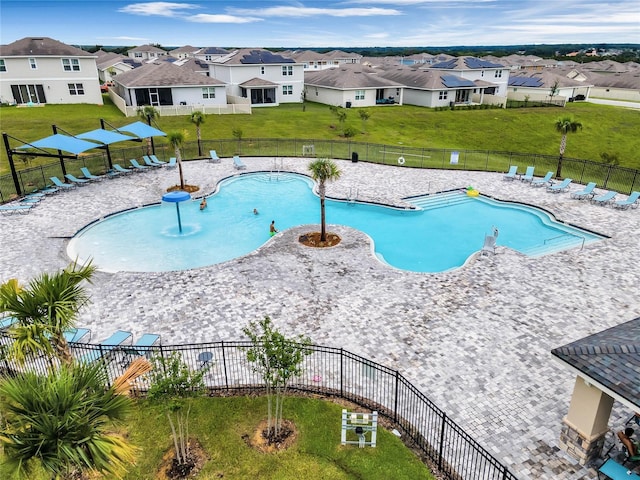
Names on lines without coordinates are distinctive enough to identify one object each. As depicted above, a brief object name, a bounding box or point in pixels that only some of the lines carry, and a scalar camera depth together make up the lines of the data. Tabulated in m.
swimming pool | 20.91
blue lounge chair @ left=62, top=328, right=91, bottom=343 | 12.82
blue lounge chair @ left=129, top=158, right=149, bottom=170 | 31.98
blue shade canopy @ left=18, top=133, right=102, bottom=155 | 24.84
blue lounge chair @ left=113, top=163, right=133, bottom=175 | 31.28
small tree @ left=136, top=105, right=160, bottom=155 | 35.16
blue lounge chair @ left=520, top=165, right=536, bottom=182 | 30.72
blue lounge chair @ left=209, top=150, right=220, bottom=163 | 35.46
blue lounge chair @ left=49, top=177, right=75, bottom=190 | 27.44
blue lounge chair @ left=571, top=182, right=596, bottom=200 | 26.92
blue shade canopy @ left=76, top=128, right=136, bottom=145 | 27.31
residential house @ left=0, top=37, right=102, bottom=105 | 51.78
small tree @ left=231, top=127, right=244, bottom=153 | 38.80
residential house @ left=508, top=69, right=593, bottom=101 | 72.69
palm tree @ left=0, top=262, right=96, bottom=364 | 8.30
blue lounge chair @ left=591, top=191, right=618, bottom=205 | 26.00
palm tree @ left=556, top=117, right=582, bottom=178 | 29.16
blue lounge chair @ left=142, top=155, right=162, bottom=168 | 32.81
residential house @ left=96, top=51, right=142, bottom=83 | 75.44
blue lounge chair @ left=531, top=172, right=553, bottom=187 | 30.02
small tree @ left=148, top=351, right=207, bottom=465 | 8.61
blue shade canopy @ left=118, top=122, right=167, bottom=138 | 29.70
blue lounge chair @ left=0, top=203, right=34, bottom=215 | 23.36
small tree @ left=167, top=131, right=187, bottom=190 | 27.22
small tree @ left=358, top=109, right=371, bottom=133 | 49.12
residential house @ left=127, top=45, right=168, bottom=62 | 119.06
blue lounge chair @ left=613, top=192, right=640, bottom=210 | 25.25
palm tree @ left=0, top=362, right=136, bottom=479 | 6.23
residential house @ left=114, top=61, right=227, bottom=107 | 50.41
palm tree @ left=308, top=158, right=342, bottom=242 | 19.67
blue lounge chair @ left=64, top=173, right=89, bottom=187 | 28.38
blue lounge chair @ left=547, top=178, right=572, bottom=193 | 28.48
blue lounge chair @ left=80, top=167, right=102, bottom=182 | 29.36
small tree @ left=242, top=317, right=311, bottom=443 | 9.59
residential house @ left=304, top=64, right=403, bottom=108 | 60.84
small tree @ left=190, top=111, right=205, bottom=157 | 32.59
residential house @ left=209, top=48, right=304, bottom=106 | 60.22
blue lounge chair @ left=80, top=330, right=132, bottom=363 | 11.86
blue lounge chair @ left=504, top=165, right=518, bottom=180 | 31.45
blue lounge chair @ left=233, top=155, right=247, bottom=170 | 33.86
